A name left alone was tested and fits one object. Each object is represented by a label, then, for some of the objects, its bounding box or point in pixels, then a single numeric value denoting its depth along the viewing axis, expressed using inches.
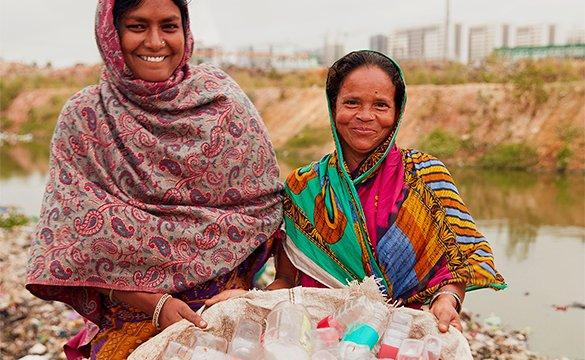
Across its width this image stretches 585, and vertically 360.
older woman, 84.2
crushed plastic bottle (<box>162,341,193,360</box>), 74.5
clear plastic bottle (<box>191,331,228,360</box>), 74.0
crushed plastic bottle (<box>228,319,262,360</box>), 76.2
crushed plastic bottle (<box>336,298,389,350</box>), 76.1
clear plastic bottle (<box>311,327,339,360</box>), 75.5
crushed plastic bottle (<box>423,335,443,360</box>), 72.9
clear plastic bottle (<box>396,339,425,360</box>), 73.0
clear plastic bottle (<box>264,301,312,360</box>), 73.0
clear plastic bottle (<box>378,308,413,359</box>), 76.0
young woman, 81.8
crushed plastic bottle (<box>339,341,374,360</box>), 74.2
